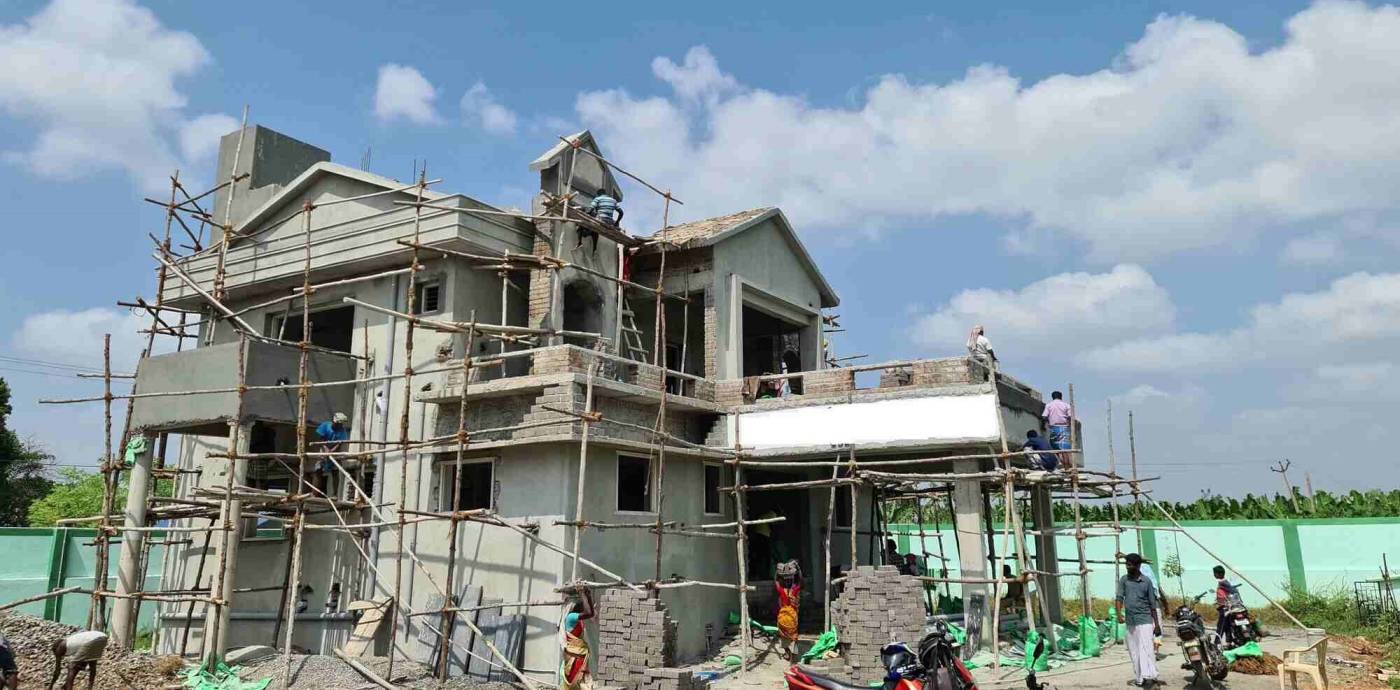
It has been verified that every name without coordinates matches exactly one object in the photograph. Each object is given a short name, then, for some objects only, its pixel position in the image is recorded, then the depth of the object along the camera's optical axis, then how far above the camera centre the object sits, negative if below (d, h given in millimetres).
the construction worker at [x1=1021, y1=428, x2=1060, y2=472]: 15867 +1285
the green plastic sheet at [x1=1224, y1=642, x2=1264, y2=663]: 13633 -1676
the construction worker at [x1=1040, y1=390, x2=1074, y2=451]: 16672 +1750
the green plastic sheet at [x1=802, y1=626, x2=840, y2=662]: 14930 -1793
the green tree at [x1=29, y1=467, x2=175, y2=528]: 38844 +760
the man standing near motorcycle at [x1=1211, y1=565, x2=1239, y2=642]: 14641 -1083
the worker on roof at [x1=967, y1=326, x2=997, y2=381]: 15570 +2767
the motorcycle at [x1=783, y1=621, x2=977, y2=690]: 8469 -1195
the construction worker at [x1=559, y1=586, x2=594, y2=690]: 12125 -1621
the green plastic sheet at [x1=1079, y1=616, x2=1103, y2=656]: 15383 -1720
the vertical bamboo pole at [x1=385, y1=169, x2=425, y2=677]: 14255 +1387
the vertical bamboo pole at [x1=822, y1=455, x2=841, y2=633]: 15355 -549
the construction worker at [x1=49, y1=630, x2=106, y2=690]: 11328 -1449
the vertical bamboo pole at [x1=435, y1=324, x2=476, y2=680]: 13742 -459
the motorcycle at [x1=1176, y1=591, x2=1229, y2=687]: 12153 -1526
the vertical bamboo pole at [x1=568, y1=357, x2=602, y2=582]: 13547 +754
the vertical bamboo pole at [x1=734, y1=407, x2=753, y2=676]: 14751 -360
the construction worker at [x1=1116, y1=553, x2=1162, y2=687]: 11992 -1077
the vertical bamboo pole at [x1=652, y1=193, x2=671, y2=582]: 15028 +1520
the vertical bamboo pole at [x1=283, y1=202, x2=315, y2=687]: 13992 +983
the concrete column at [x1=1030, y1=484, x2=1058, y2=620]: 17797 -389
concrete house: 14938 +1904
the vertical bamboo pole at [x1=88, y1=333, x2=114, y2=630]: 15406 -130
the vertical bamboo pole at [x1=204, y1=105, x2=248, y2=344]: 17516 +4871
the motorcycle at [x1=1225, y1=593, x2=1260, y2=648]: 14461 -1399
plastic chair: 11172 -1555
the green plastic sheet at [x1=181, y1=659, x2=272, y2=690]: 13789 -2181
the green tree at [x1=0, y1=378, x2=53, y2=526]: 35562 +1831
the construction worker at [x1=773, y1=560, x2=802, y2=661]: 15172 -1144
